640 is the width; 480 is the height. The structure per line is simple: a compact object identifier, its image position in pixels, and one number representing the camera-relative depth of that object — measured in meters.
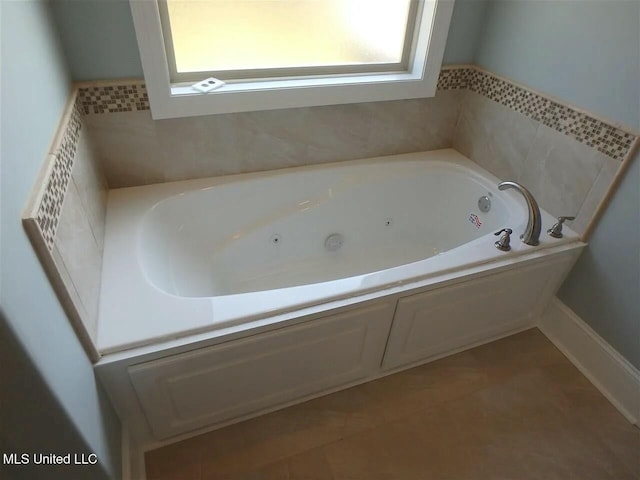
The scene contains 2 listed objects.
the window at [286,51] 1.49
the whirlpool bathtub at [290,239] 1.19
